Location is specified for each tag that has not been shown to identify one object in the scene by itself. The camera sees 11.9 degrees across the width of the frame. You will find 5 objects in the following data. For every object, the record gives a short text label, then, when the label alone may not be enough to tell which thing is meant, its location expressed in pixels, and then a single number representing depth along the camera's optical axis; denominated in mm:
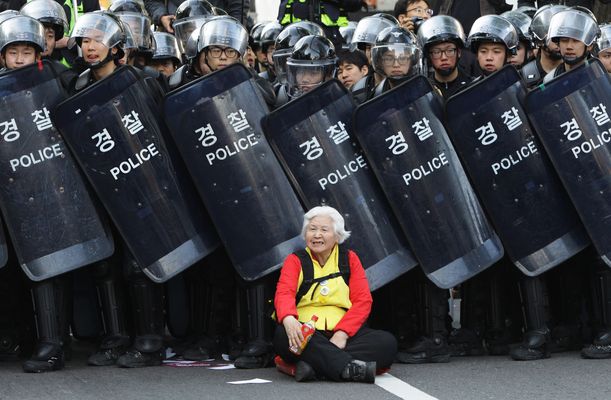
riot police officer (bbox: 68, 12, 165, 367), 15688
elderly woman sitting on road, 14695
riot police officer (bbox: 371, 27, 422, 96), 16262
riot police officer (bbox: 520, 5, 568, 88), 17004
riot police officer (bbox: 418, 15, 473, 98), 17032
